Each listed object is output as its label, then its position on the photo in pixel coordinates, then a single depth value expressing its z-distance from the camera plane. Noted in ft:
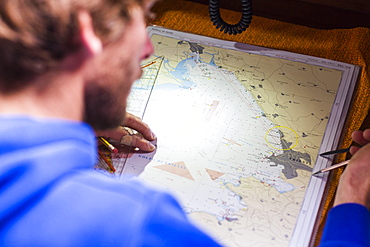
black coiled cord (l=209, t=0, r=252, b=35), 4.62
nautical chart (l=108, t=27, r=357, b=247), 3.33
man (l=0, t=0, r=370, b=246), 1.73
